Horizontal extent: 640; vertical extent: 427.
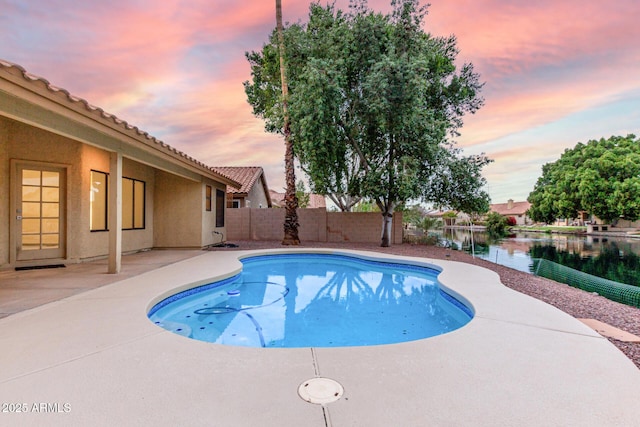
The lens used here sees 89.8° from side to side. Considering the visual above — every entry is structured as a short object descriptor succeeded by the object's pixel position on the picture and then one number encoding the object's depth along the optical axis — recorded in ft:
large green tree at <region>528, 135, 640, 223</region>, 99.35
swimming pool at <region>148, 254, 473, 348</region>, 14.44
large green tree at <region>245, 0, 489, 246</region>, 36.99
